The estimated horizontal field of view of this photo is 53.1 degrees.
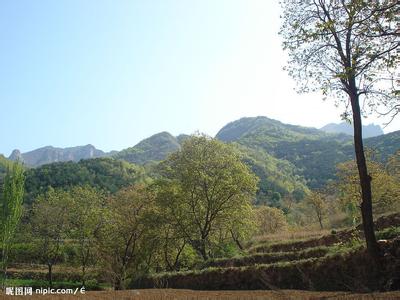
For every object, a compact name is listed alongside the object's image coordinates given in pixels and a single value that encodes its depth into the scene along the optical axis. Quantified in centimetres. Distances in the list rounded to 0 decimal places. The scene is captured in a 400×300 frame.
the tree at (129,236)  4256
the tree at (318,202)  6262
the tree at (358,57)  1048
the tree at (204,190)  3938
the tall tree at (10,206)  3841
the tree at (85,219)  5384
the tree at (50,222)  5928
